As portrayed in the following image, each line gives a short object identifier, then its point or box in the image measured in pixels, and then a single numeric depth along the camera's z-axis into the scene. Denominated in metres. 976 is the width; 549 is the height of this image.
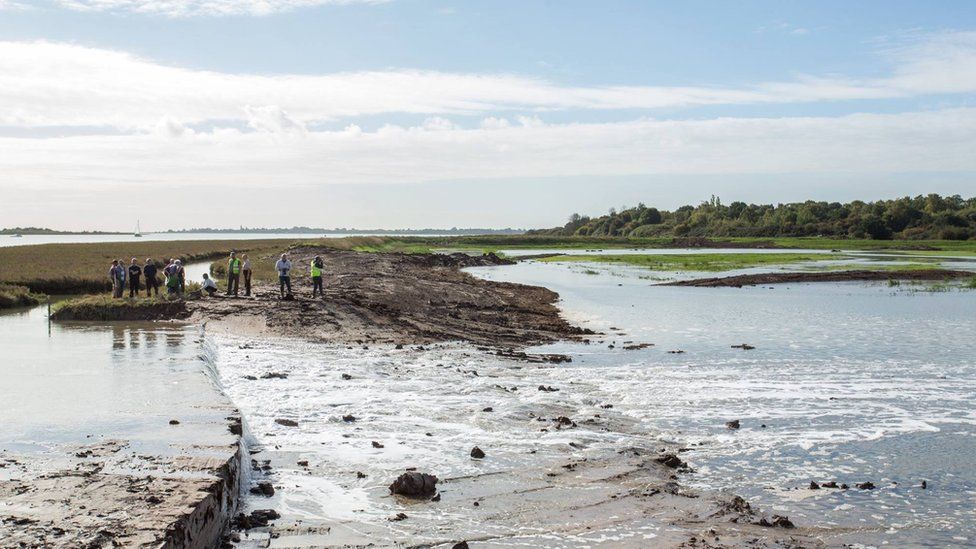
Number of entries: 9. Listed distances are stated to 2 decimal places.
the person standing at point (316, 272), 32.22
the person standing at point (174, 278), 30.42
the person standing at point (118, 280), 29.73
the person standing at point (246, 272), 33.09
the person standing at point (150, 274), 30.93
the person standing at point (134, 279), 31.31
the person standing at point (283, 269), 31.97
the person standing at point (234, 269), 32.12
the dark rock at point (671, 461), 12.04
